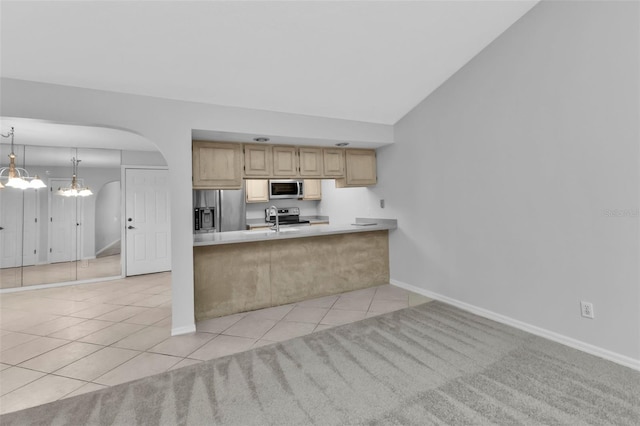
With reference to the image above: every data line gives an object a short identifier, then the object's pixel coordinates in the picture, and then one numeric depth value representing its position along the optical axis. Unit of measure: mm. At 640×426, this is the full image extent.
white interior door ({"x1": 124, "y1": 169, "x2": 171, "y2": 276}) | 5340
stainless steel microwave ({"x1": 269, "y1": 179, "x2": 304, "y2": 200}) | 5711
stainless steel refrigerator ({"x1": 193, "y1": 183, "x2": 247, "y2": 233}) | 5098
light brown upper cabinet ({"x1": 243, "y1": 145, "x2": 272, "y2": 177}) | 3574
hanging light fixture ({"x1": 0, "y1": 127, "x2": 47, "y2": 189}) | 3414
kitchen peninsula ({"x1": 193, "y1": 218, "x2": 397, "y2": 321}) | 3299
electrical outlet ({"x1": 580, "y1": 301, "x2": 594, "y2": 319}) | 2311
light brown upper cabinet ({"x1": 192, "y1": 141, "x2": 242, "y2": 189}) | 3275
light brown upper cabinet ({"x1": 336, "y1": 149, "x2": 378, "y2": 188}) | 4281
